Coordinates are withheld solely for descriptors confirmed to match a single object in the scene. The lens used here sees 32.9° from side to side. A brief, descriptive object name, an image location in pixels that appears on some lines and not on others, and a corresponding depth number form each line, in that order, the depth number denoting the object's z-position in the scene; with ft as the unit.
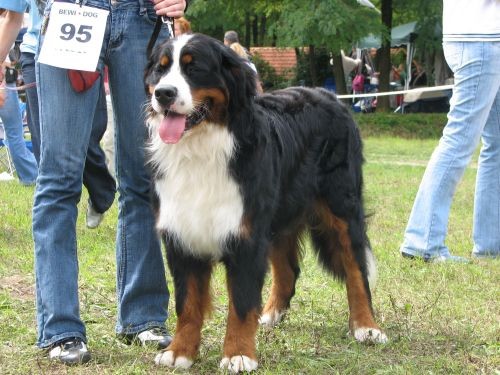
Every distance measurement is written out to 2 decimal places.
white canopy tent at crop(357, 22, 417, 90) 87.10
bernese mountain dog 11.32
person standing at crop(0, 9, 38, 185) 34.47
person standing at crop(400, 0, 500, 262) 19.04
